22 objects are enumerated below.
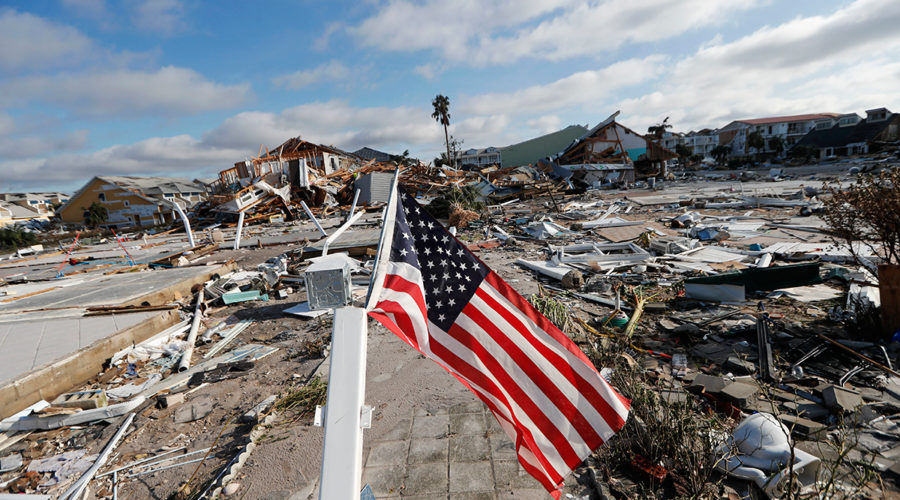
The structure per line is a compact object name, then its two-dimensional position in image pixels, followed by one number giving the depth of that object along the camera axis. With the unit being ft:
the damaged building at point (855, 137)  168.45
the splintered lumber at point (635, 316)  20.93
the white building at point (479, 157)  229.25
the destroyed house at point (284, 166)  99.60
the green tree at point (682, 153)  203.92
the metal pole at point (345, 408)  4.92
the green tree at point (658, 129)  159.93
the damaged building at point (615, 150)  134.21
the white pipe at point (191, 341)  20.84
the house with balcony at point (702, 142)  270.67
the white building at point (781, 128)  227.36
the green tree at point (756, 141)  209.51
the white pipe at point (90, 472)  12.01
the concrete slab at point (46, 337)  18.54
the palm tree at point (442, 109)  177.06
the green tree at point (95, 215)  126.22
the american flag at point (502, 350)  8.07
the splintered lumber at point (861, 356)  15.15
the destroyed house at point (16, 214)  145.28
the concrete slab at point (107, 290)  26.84
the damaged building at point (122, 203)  134.21
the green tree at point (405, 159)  175.14
